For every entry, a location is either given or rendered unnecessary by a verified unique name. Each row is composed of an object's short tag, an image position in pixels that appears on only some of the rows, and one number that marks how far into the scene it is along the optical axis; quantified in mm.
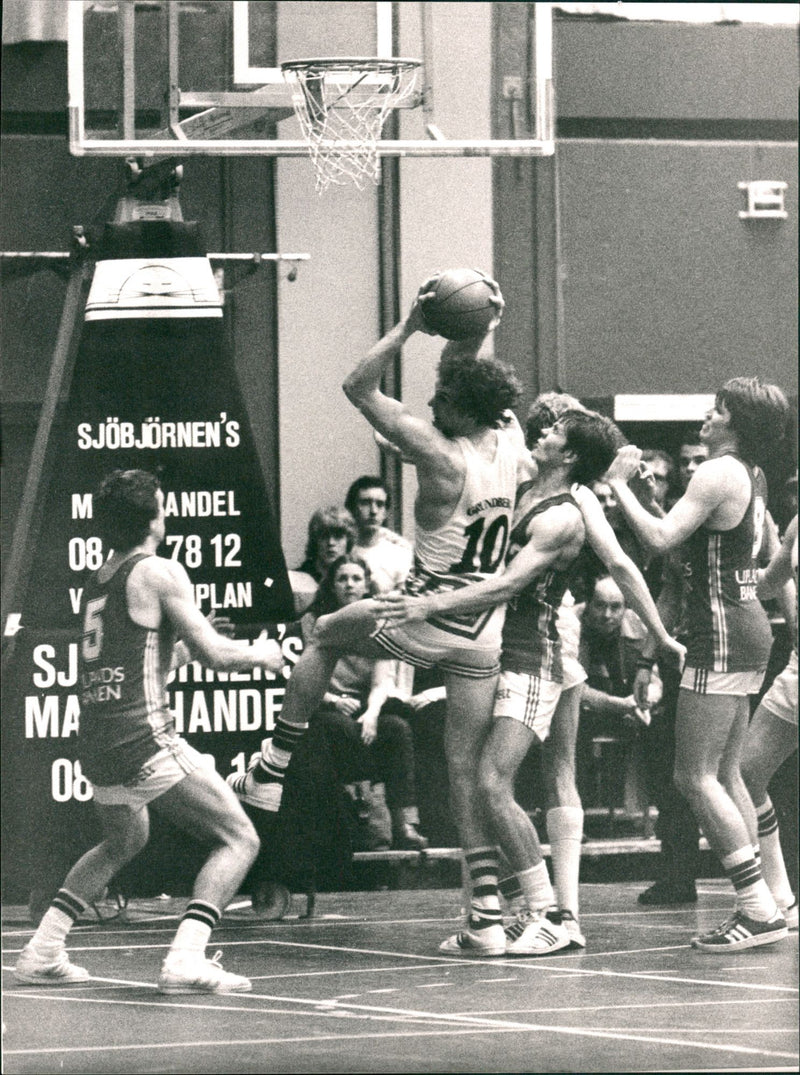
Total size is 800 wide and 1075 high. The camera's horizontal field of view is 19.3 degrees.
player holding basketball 8633
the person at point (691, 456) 10512
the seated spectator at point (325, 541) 10773
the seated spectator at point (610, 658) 10844
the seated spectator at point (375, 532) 11172
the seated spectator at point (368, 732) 10398
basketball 8438
